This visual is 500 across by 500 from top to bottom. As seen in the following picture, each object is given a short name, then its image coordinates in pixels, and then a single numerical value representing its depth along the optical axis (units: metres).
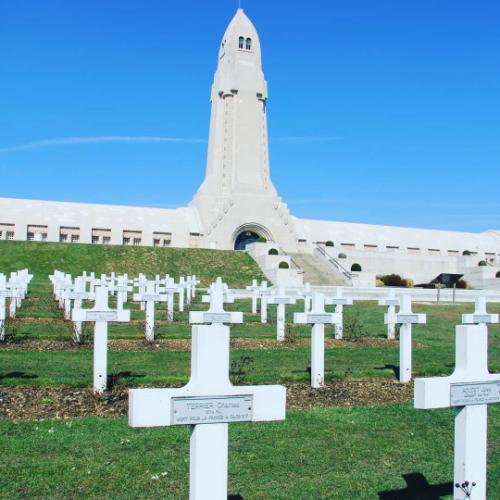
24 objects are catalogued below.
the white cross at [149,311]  12.09
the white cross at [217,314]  7.50
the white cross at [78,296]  11.51
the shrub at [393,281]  42.31
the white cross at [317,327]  8.13
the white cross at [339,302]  12.08
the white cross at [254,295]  19.20
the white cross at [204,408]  3.19
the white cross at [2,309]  11.71
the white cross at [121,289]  13.81
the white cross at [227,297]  14.63
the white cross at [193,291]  24.13
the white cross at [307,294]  13.64
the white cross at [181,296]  19.09
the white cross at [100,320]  7.42
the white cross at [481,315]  8.55
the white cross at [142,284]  17.72
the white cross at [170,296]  16.17
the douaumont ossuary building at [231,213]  45.41
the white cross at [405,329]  8.63
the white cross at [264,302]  16.30
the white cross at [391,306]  9.74
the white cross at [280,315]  12.77
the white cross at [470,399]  3.78
